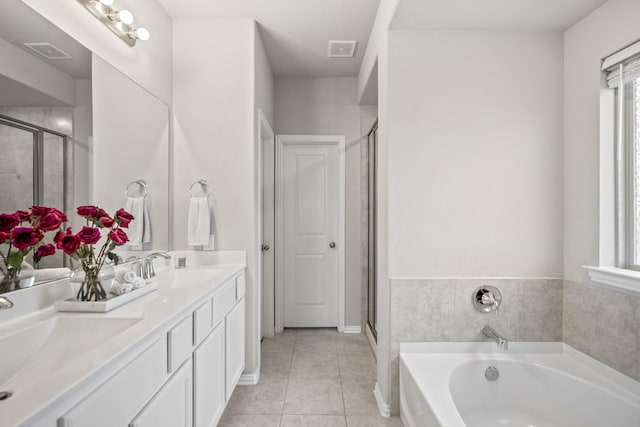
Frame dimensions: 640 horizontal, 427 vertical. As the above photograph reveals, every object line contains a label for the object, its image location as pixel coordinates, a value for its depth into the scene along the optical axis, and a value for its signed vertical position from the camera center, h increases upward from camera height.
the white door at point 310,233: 3.51 -0.21
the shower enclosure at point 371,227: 3.06 -0.14
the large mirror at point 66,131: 1.23 +0.36
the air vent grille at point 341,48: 2.78 +1.38
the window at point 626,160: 1.68 +0.26
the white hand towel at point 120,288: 1.45 -0.33
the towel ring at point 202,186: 2.38 +0.18
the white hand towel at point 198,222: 2.30 -0.07
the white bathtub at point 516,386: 1.61 -0.87
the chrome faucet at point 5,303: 1.10 -0.30
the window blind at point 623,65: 1.60 +0.72
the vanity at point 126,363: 0.78 -0.45
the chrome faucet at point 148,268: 1.89 -0.31
